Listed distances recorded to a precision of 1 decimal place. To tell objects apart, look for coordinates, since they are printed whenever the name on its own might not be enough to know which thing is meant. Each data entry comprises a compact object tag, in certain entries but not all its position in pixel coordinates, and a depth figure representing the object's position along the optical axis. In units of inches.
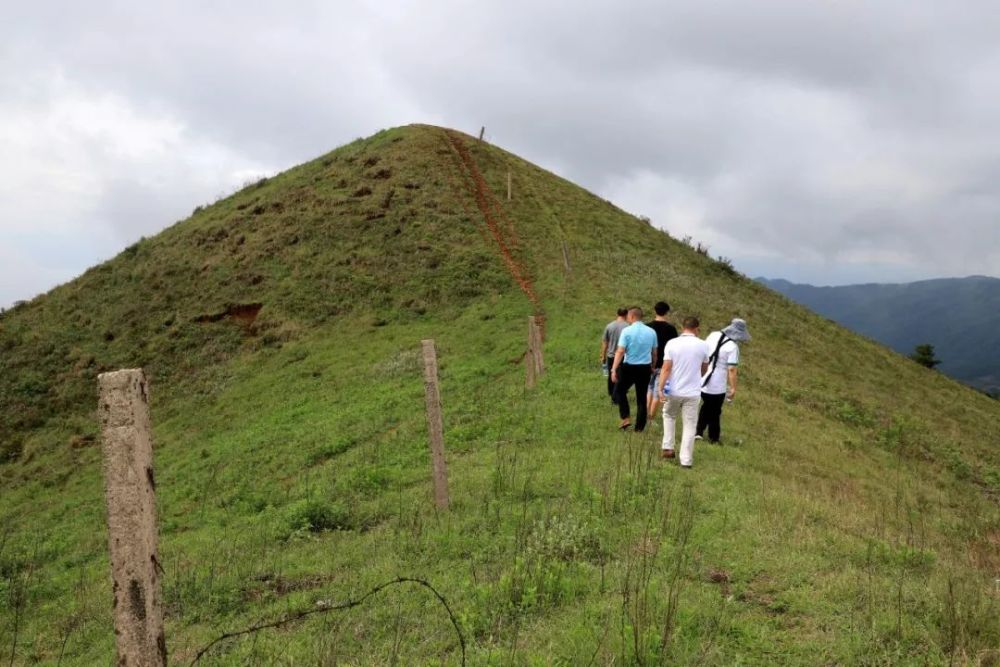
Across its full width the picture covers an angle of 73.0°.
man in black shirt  492.2
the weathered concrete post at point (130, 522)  142.3
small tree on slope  2364.7
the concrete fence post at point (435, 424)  354.3
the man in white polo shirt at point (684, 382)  403.9
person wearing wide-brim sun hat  460.4
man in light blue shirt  464.8
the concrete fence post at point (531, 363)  678.5
